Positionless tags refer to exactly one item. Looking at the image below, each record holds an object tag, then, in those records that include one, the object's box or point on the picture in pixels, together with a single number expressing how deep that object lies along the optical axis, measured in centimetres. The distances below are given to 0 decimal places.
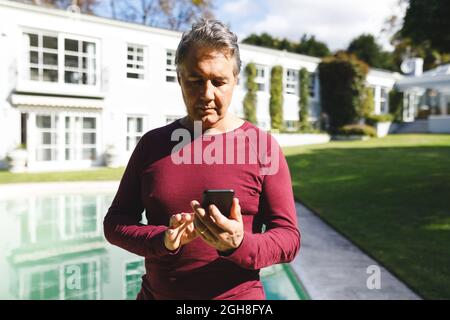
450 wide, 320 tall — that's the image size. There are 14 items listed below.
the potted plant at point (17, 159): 1462
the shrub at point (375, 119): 2758
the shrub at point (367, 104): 2748
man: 149
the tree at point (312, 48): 3925
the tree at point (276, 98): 2445
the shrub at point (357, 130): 2522
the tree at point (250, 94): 2292
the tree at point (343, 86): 2661
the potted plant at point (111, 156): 1655
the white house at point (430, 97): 2666
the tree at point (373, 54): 4047
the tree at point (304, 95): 2625
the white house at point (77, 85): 1534
